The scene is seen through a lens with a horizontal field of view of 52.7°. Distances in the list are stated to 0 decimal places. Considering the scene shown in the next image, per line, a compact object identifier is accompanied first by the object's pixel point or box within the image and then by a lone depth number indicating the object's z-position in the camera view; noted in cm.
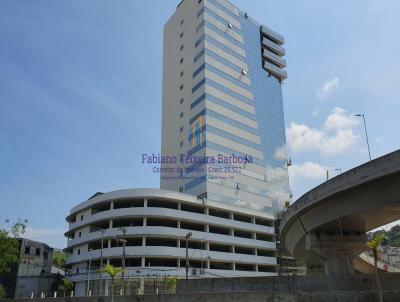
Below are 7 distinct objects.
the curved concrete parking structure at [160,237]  6425
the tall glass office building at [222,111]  8044
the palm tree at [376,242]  2328
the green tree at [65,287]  6644
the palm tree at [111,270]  3838
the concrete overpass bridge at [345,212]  2303
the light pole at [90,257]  6575
